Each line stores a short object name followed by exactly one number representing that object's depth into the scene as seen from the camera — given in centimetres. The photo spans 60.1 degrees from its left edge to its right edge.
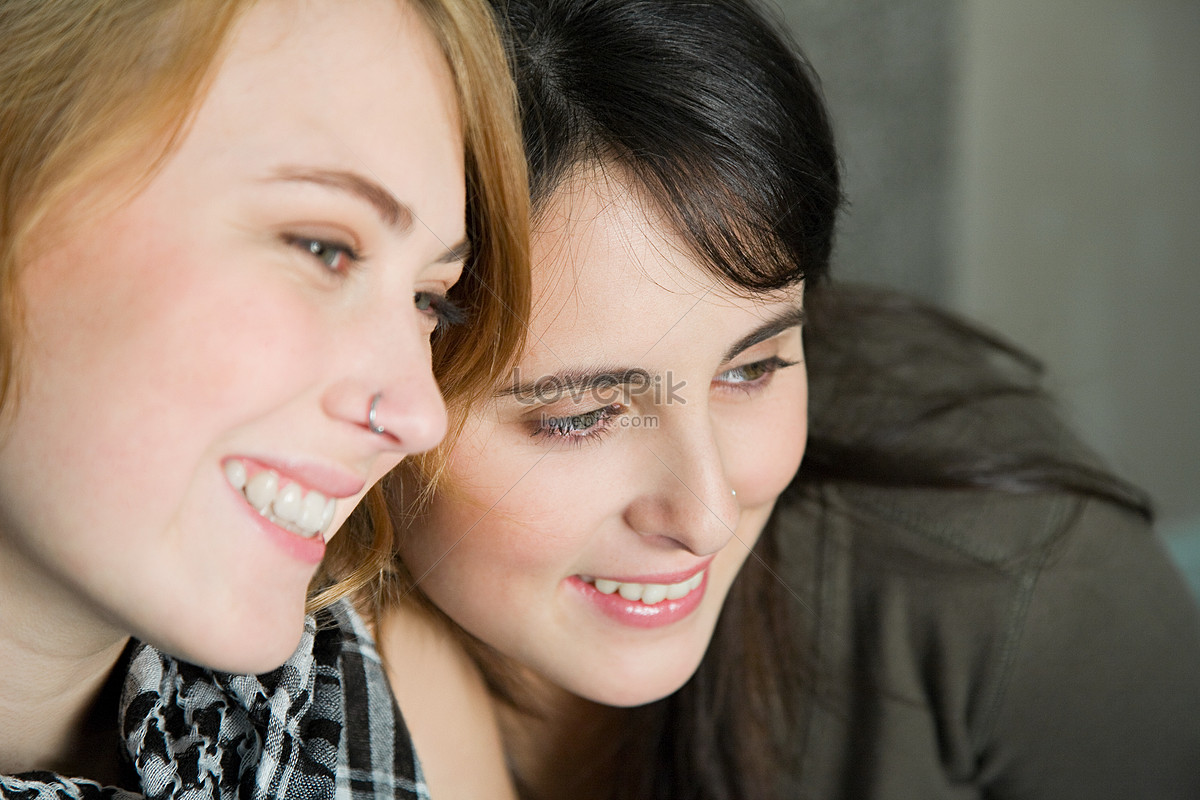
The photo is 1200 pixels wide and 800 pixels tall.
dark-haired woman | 80
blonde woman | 58
